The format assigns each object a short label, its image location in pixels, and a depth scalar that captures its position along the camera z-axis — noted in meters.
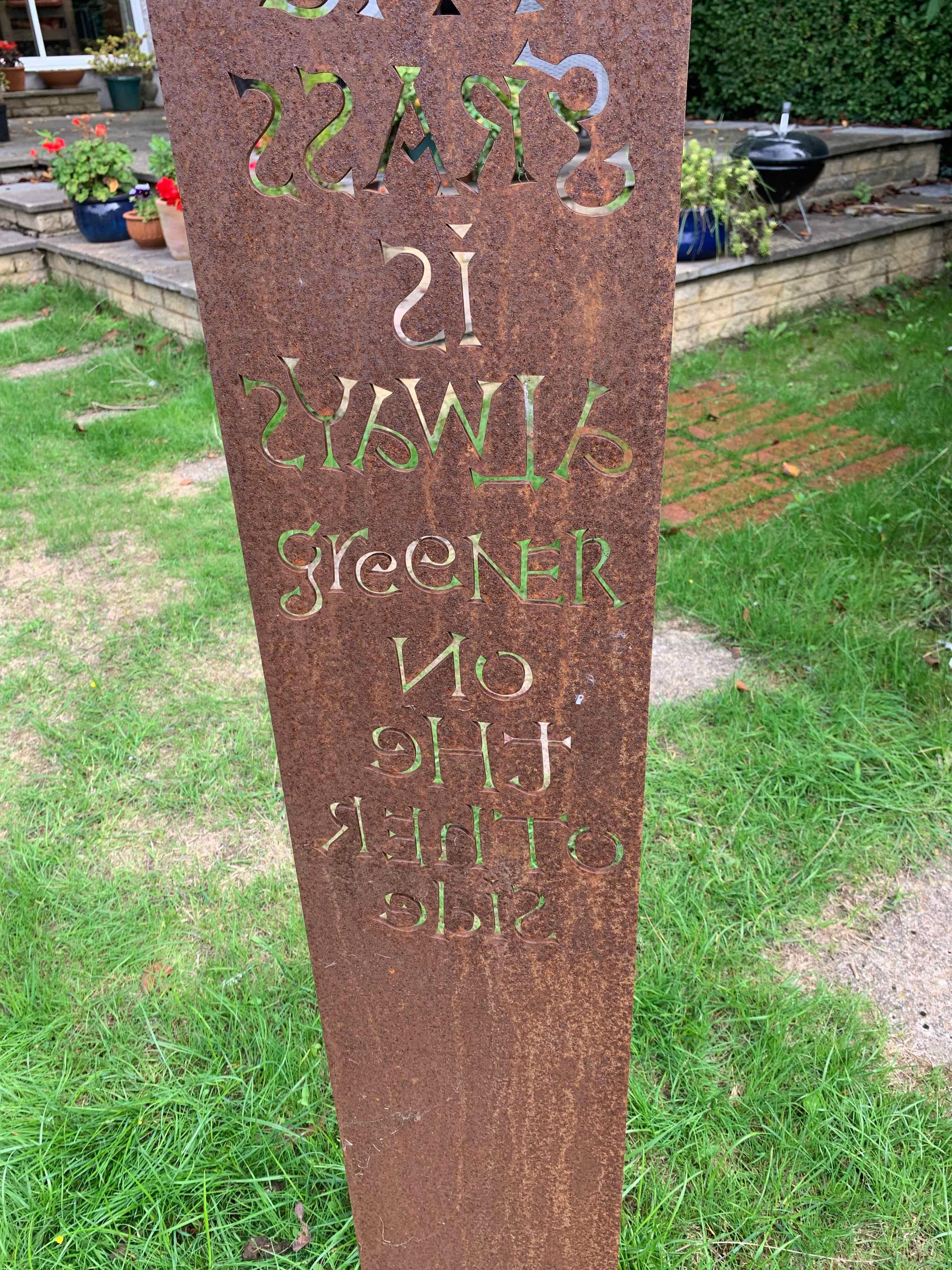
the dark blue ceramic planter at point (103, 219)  6.24
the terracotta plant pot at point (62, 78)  12.38
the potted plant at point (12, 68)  11.83
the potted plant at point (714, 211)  5.12
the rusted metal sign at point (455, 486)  0.92
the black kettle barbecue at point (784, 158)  5.47
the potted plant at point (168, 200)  5.47
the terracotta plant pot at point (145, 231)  5.94
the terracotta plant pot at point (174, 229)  5.57
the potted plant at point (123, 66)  12.21
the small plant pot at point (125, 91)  12.23
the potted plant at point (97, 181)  6.09
